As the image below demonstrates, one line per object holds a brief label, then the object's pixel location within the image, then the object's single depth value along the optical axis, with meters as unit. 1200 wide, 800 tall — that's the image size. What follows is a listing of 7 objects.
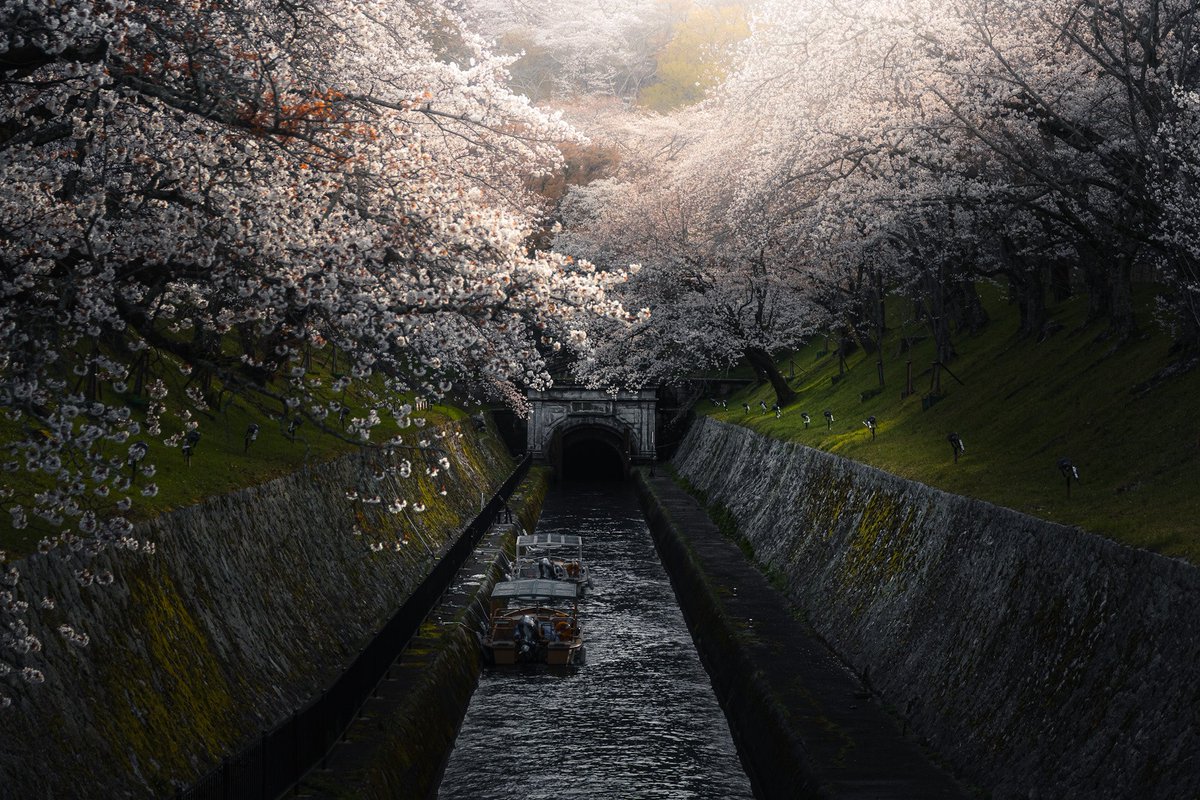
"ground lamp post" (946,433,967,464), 24.05
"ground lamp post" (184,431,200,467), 19.84
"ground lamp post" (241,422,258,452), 24.48
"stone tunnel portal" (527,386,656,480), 78.31
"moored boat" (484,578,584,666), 29.75
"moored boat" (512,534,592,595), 37.61
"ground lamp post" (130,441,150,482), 14.54
